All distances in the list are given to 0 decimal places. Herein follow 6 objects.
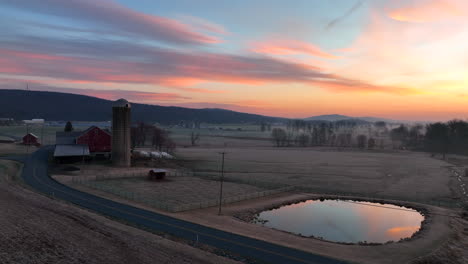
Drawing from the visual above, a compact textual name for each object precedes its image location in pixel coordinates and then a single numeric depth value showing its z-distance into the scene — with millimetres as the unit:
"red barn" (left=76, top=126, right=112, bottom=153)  77250
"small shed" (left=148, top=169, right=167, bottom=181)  61625
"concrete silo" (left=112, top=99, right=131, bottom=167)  73625
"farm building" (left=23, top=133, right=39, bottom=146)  102950
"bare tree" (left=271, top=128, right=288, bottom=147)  174888
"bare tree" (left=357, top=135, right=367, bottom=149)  170675
